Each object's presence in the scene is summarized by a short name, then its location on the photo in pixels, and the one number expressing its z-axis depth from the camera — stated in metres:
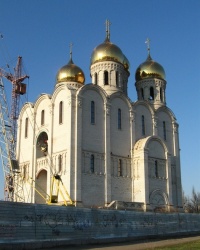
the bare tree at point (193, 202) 66.70
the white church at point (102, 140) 31.16
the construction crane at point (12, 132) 36.38
